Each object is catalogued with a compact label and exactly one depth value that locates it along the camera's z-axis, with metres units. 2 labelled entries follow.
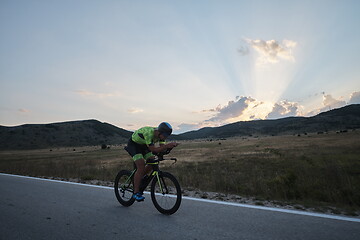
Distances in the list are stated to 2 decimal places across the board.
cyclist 4.59
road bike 4.50
